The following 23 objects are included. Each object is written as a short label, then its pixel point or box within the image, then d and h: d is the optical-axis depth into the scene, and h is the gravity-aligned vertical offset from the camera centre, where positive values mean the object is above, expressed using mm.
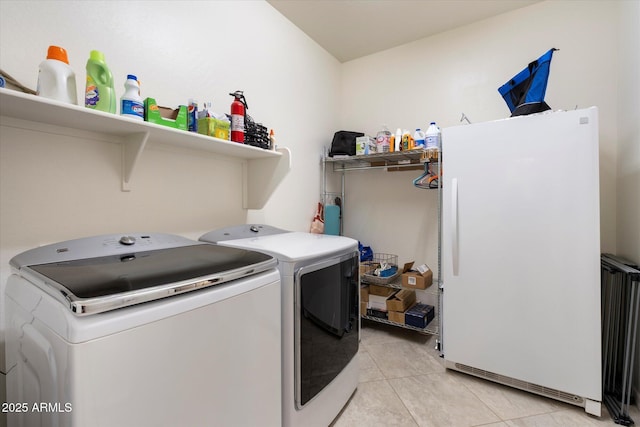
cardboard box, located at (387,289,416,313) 2428 -763
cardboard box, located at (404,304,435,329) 2340 -864
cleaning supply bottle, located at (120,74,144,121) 1121 +441
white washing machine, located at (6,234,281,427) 617 -323
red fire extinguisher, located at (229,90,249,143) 1543 +509
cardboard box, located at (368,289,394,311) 2531 -799
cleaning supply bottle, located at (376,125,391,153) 2562 +643
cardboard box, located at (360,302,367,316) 2591 -872
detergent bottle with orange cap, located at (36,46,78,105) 923 +442
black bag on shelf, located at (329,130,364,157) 2730 +666
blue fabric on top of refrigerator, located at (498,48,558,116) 1739 +808
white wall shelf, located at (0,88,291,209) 924 +342
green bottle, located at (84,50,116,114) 1031 +459
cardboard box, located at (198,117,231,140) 1425 +433
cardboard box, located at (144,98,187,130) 1203 +433
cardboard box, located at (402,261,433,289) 2318 -533
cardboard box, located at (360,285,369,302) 2607 -741
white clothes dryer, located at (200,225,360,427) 1215 -502
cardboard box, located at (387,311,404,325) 2404 -882
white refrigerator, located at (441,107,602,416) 1558 -249
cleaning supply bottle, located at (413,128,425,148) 2350 +606
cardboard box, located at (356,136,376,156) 2625 +624
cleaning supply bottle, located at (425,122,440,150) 2225 +579
